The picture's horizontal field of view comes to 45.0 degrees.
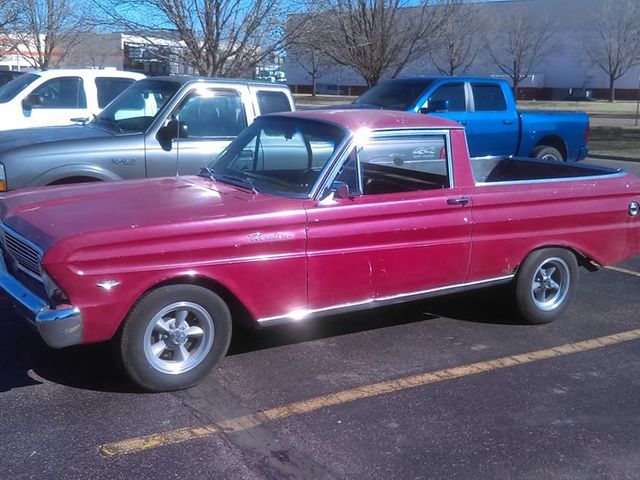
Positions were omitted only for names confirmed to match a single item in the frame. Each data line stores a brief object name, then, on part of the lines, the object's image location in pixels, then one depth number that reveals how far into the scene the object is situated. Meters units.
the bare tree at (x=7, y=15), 22.38
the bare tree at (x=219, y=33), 14.18
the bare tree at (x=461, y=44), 35.44
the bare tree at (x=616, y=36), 58.19
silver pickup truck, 6.97
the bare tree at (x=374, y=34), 17.25
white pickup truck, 11.72
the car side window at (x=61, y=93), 11.95
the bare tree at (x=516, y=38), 57.31
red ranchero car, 4.36
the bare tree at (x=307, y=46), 15.33
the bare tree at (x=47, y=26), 25.33
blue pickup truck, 12.11
